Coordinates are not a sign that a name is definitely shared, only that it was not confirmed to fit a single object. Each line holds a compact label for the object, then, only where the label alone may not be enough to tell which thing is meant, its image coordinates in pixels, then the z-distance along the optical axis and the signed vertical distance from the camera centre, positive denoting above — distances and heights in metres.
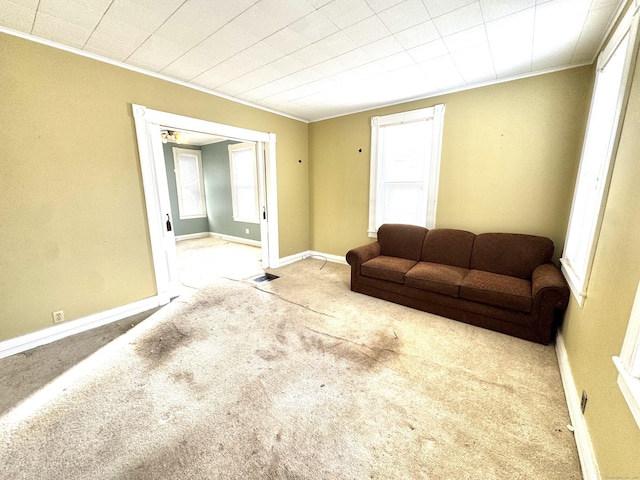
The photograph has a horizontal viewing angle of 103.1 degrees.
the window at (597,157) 1.55 +0.26
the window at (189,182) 6.60 +0.26
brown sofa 2.22 -0.89
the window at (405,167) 3.43 +0.35
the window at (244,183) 5.86 +0.21
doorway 2.70 +0.17
